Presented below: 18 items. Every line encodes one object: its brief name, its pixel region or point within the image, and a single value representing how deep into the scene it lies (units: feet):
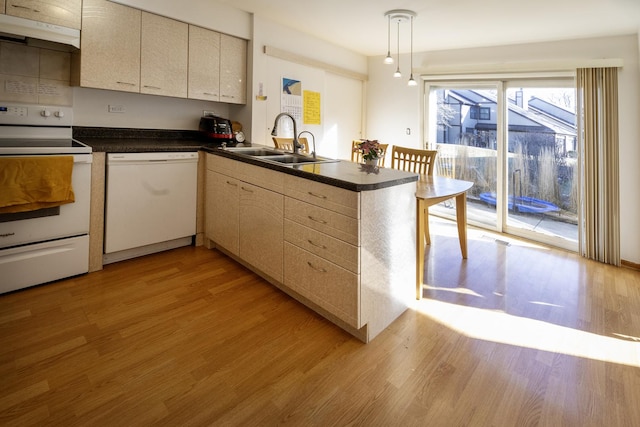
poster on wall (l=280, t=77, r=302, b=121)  12.67
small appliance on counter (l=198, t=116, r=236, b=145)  11.06
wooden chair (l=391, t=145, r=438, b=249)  9.98
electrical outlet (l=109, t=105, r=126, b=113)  9.97
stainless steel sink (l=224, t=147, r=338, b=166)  8.41
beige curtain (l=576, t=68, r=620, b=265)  10.39
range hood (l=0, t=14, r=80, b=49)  7.11
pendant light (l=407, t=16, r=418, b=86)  10.69
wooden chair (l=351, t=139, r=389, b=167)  11.59
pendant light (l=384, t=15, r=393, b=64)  10.17
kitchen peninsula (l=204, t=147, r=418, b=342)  5.70
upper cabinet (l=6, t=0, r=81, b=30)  7.28
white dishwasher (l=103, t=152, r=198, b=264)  8.46
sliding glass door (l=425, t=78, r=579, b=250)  11.96
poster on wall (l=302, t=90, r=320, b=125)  13.67
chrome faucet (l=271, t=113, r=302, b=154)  8.77
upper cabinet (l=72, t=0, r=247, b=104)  8.43
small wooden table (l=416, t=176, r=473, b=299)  7.39
